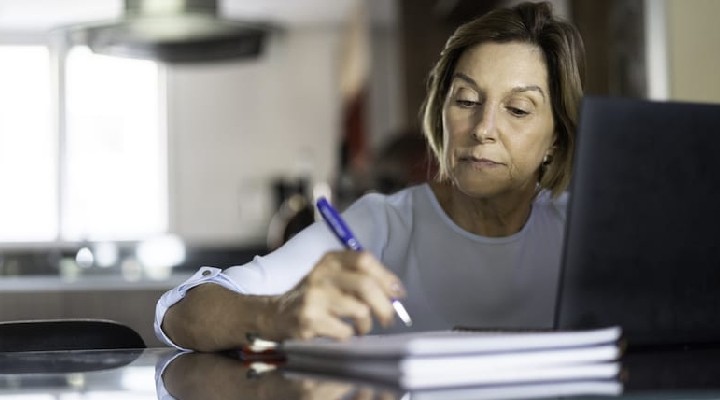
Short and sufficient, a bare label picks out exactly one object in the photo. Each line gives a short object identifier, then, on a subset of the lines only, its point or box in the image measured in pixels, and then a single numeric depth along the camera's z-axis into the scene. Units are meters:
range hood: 4.00
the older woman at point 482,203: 1.57
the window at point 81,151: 9.49
